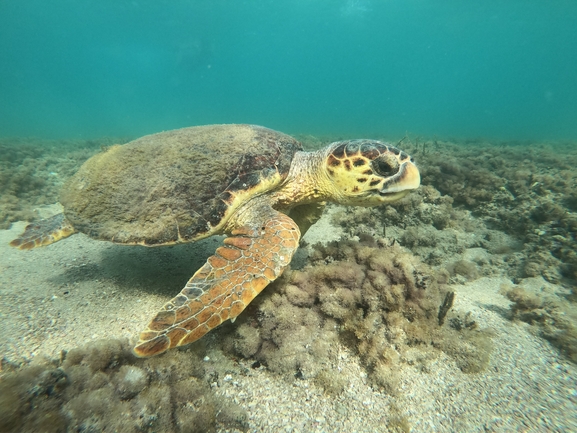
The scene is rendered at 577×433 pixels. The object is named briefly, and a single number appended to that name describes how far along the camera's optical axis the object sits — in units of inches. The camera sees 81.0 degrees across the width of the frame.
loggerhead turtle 29.6
